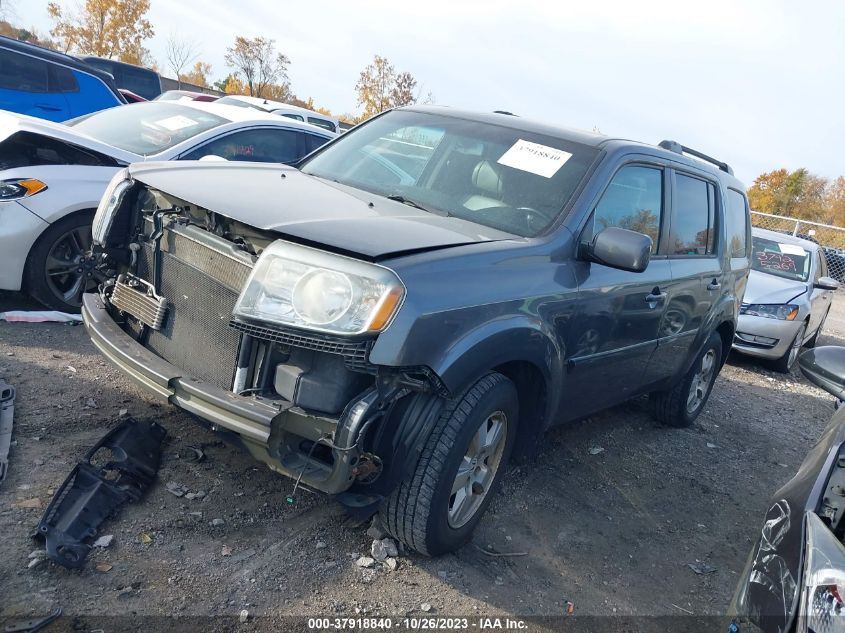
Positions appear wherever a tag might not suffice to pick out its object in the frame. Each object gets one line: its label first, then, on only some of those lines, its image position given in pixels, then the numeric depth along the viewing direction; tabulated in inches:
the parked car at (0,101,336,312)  186.9
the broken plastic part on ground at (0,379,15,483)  121.0
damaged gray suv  97.7
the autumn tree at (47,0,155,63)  1574.8
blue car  342.6
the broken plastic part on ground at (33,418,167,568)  102.3
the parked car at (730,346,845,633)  69.3
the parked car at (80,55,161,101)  857.5
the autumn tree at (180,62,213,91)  2047.6
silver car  312.7
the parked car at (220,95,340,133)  540.7
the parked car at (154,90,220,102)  612.0
